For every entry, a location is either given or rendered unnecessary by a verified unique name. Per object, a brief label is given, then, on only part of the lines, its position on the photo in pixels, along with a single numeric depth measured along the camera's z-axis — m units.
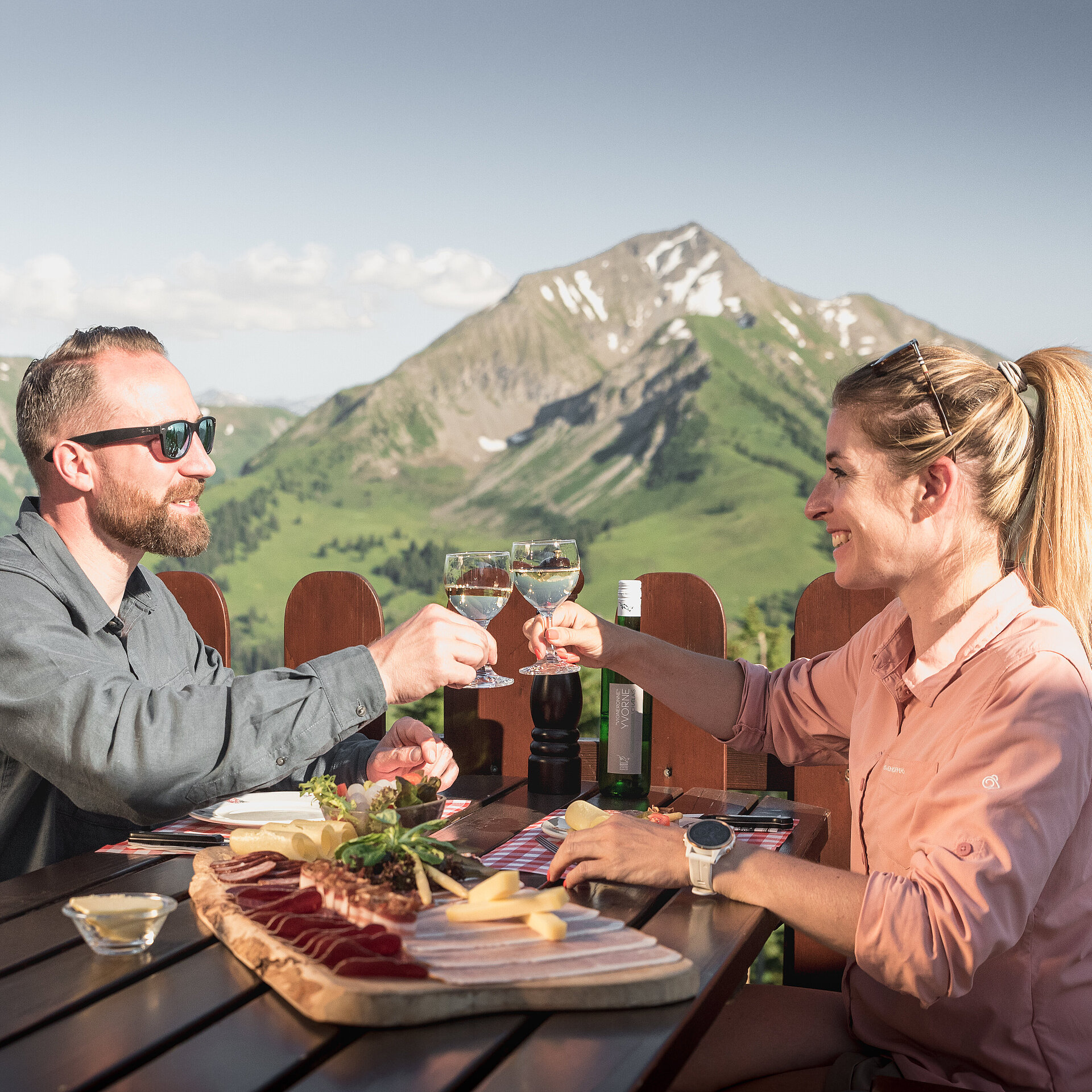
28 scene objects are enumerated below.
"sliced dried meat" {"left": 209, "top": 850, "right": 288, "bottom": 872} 1.64
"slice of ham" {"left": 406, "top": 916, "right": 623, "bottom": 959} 1.28
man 1.86
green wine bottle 2.57
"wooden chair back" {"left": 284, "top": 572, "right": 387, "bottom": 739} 3.46
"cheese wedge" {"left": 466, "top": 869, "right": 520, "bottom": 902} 1.38
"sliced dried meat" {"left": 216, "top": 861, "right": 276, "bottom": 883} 1.59
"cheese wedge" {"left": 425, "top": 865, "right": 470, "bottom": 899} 1.48
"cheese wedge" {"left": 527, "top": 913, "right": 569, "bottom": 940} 1.32
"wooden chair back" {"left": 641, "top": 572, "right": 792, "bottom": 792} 3.12
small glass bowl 1.37
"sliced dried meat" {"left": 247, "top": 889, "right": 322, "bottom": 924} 1.42
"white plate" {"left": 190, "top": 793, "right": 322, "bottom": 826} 2.11
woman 1.51
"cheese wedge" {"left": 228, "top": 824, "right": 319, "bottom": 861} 1.67
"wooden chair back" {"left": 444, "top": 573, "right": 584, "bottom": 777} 3.27
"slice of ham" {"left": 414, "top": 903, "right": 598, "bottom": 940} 1.34
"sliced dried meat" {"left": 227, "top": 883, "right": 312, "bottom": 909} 1.47
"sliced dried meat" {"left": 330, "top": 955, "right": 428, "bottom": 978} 1.19
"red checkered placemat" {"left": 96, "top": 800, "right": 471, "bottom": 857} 1.98
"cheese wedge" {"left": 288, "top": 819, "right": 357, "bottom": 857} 1.66
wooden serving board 1.15
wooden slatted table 1.06
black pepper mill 2.60
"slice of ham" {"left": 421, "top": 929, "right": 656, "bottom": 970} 1.25
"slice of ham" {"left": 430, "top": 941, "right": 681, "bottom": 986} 1.21
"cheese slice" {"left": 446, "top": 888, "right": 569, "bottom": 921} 1.37
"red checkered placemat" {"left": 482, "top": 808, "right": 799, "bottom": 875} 1.88
